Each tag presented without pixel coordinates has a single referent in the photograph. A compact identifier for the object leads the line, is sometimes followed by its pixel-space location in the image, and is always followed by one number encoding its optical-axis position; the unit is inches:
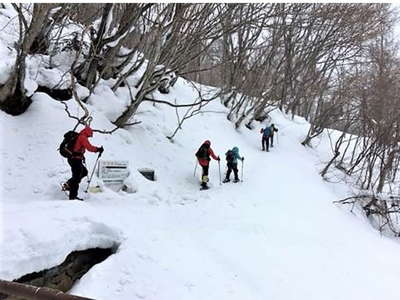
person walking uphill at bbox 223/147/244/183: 505.7
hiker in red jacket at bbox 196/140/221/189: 466.9
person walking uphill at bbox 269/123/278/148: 751.8
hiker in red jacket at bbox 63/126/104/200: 306.2
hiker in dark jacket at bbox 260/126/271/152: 743.5
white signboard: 363.6
